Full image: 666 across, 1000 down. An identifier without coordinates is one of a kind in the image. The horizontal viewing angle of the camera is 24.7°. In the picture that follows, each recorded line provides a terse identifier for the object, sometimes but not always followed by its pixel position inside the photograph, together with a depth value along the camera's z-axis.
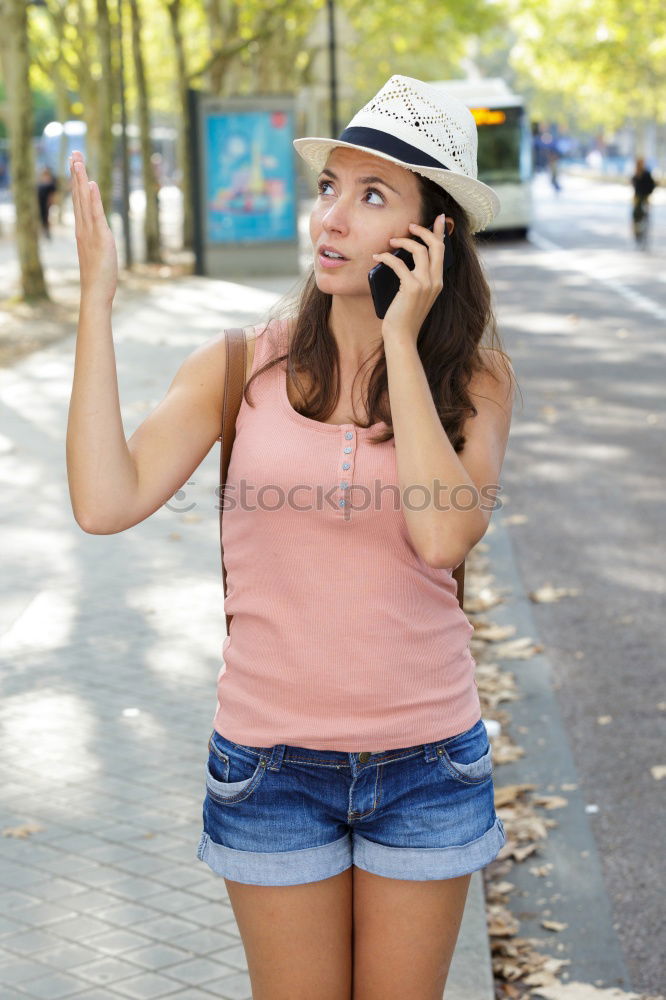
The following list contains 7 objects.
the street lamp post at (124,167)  28.88
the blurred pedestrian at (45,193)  40.03
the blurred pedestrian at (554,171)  68.12
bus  36.44
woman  2.41
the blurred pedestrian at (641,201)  30.11
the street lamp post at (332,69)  25.39
